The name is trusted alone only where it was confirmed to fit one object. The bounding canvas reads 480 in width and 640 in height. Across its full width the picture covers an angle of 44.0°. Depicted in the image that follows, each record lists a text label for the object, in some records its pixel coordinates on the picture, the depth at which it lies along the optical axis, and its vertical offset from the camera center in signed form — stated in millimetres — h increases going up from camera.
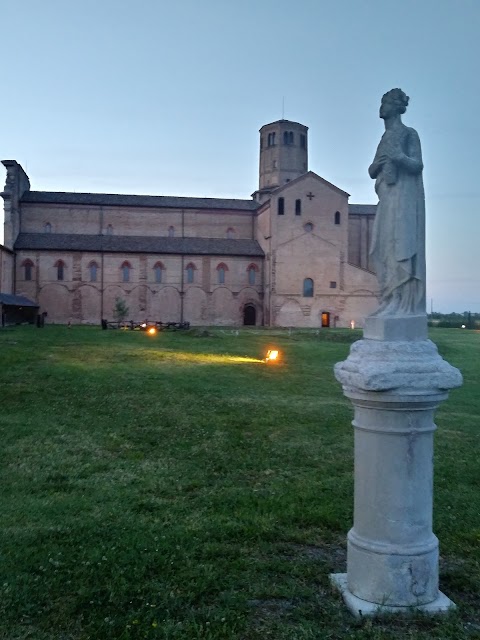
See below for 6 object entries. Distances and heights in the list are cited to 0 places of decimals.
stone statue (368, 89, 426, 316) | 5266 +878
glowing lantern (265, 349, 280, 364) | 25447 -1851
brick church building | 56938 +5239
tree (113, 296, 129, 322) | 55438 +349
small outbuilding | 44678 +147
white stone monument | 4879 -939
